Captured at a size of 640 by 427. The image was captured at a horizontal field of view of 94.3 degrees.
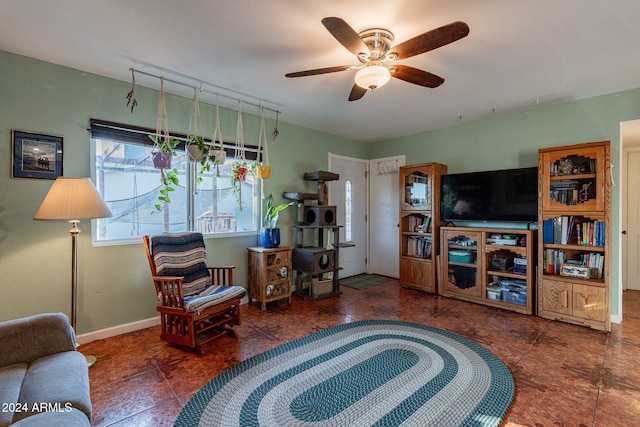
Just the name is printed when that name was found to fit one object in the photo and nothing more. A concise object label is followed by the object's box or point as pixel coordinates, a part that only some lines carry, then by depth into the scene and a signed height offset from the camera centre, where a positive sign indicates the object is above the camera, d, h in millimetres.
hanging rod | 2651 +1282
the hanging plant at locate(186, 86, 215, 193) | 2926 +661
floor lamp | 2086 +83
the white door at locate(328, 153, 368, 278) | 4969 +126
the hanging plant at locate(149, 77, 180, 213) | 2689 +574
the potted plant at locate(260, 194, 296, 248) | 3631 -152
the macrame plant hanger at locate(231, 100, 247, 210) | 3277 +574
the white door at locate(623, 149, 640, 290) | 4258 -96
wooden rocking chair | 2487 -717
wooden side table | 3500 -729
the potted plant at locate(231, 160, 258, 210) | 3273 +445
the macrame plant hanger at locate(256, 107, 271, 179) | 3312 +894
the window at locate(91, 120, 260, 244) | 2803 +239
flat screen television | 3467 +229
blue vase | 3625 -287
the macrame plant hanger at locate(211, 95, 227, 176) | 3025 +689
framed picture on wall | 2375 +492
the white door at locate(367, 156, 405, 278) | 5066 -36
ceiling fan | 1572 +994
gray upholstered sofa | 1146 -754
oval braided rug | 1711 -1160
